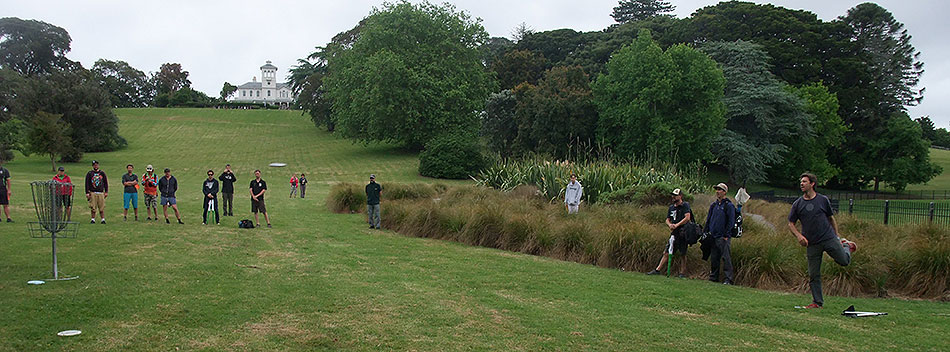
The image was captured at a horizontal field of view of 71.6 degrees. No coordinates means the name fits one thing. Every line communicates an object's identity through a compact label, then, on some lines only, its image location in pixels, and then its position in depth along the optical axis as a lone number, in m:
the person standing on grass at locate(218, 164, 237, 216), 18.41
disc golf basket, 8.95
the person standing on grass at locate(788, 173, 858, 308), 8.17
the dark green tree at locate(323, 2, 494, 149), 53.78
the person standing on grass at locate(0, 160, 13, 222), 15.89
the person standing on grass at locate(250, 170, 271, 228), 16.89
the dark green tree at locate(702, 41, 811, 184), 47.25
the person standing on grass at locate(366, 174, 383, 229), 17.89
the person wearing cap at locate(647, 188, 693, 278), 11.11
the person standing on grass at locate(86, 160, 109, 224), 15.95
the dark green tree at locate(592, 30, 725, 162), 45.03
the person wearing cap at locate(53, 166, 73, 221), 10.06
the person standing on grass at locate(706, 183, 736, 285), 10.41
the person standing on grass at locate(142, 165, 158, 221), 16.78
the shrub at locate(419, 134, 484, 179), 48.16
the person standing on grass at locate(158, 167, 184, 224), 16.44
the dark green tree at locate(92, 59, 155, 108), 118.50
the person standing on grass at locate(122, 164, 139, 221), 16.77
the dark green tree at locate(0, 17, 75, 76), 83.69
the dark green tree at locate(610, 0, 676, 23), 86.25
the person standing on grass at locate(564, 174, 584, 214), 16.98
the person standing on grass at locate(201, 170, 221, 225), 16.83
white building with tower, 165.12
